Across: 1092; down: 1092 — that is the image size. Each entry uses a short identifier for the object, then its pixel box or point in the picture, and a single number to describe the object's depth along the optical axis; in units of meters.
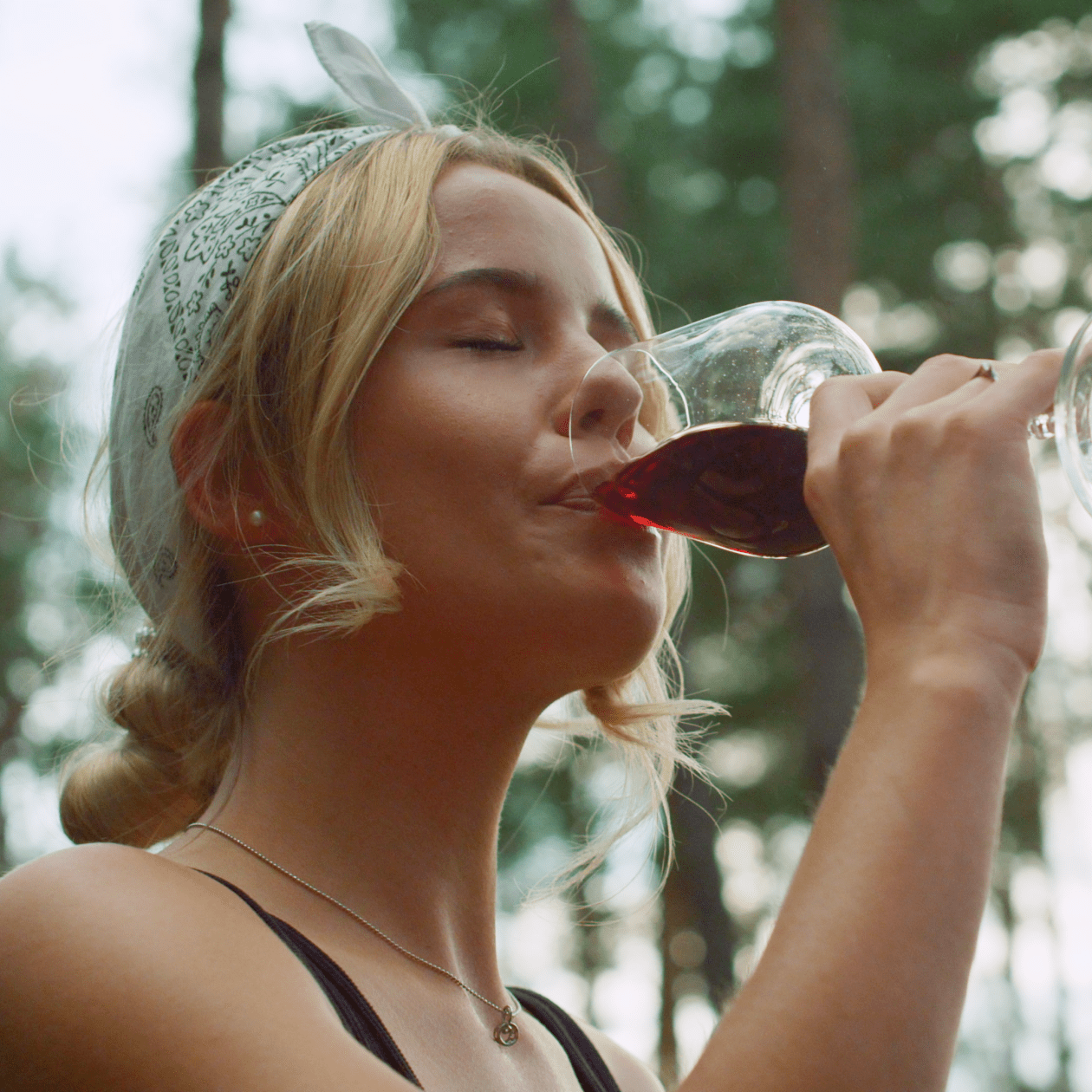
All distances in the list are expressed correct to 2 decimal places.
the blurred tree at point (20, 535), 10.42
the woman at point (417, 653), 1.07
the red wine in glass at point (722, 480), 1.50
